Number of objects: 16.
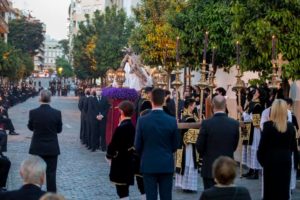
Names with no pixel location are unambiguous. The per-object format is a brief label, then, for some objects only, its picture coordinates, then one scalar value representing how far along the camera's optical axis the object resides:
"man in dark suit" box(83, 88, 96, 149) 18.60
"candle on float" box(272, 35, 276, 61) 12.23
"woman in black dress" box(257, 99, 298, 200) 8.48
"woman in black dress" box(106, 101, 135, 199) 9.53
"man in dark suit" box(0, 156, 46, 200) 5.99
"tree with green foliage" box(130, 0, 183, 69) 26.34
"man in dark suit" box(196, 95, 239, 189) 8.30
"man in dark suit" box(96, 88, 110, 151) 18.03
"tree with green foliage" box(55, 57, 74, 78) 143.57
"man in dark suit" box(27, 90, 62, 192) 10.36
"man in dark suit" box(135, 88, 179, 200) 8.37
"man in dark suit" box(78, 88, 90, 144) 19.32
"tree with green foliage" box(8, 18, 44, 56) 100.00
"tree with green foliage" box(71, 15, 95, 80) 54.47
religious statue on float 19.60
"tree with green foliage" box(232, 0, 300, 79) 14.77
